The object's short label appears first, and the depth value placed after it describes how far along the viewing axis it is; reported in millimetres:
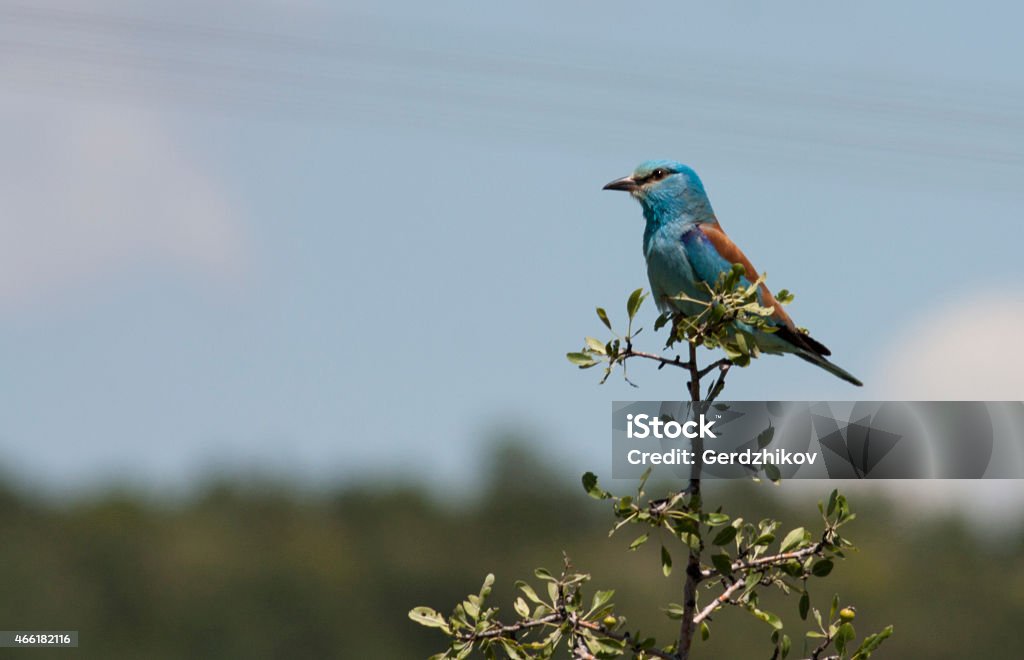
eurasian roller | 14187
